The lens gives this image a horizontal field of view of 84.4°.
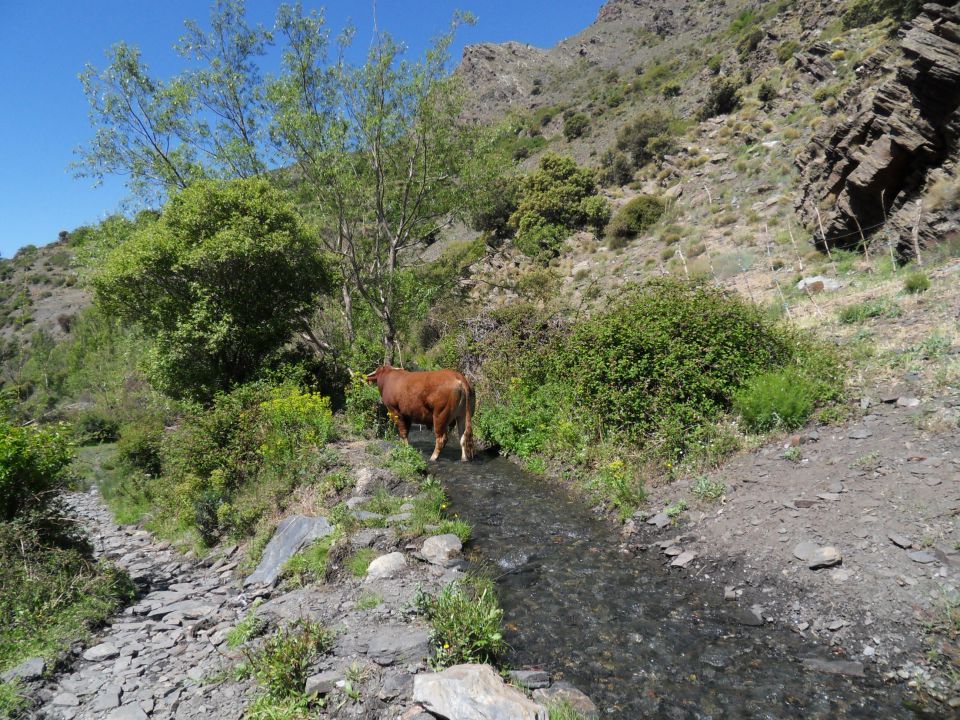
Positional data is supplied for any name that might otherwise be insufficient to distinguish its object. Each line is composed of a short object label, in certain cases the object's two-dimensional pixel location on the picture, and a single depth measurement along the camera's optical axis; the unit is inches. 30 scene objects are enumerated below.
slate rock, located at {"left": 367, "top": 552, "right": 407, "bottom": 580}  242.4
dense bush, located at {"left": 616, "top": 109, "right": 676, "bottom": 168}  1311.5
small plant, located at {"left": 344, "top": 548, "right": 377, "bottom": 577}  246.0
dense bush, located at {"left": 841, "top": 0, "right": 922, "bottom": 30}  1003.3
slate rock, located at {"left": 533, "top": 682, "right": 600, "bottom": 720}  156.3
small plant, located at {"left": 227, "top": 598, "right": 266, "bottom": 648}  196.7
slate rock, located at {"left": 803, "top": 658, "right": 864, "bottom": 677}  163.6
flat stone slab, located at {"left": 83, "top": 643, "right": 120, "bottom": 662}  199.2
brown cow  426.3
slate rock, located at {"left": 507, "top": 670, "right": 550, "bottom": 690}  167.5
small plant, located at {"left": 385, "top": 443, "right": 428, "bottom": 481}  368.5
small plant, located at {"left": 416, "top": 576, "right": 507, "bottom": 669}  175.5
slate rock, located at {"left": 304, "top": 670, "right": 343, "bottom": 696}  161.2
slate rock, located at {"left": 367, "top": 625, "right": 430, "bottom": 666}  177.6
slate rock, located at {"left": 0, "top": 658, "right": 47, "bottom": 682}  179.9
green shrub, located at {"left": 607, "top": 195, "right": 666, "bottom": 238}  1051.9
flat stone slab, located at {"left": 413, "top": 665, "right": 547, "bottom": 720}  143.9
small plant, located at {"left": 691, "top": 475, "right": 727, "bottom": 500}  275.3
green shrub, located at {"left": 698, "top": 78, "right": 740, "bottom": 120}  1299.2
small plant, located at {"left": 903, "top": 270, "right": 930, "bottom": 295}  391.4
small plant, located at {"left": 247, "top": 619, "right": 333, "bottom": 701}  163.8
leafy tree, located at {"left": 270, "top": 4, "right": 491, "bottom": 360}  611.2
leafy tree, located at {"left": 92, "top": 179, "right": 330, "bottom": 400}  506.3
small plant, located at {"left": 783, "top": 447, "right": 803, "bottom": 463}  274.0
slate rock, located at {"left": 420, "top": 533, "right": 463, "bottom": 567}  259.9
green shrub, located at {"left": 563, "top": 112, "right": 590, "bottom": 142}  1928.5
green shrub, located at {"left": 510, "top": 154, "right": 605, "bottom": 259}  1165.7
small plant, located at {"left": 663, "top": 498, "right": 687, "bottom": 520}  278.8
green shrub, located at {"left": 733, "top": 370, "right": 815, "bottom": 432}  301.4
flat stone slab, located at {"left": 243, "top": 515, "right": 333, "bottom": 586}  262.1
